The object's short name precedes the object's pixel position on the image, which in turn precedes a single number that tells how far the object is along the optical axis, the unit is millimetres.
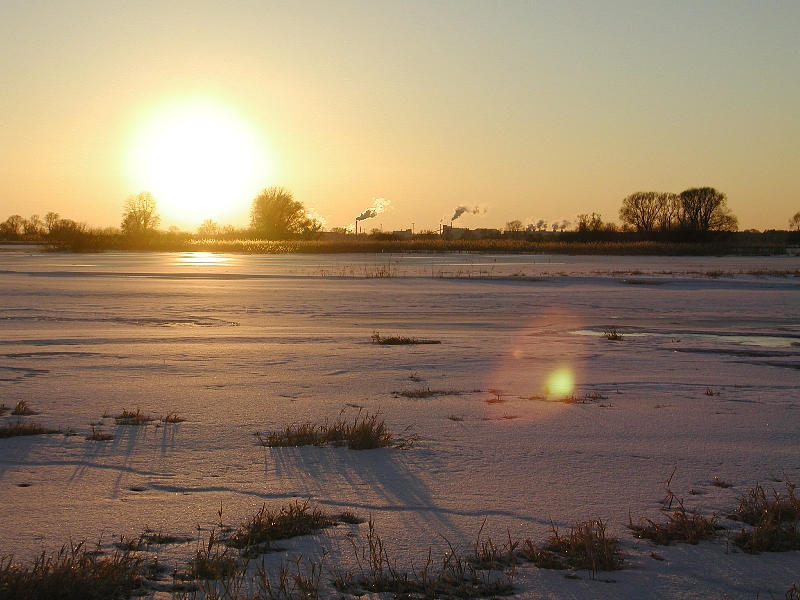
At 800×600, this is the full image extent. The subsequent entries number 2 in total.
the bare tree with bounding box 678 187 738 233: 95188
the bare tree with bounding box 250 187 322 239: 97000
